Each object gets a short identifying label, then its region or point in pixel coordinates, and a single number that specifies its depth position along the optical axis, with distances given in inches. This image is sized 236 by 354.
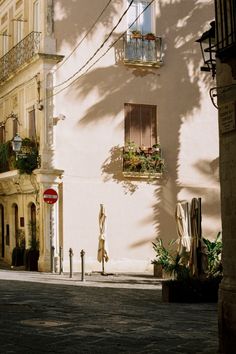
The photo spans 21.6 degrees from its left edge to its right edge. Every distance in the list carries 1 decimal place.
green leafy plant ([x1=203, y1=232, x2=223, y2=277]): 542.6
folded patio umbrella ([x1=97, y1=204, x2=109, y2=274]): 799.1
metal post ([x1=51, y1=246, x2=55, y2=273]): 827.3
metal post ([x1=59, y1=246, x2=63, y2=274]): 795.4
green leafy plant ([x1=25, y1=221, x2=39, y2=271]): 879.1
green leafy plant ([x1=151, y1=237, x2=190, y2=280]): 521.9
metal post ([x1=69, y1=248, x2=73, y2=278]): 738.2
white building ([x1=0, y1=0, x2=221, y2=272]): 861.2
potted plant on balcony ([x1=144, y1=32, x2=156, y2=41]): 906.1
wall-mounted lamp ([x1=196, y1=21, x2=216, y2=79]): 339.4
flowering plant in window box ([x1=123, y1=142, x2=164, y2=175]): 886.4
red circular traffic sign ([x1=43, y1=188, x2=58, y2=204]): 798.5
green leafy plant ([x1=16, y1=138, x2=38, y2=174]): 880.9
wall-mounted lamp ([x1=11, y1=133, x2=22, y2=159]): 864.9
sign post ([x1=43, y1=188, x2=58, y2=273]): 799.1
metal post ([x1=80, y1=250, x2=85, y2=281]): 704.4
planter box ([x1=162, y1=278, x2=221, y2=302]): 506.9
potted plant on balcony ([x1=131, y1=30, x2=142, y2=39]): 900.0
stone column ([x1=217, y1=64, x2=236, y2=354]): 277.1
